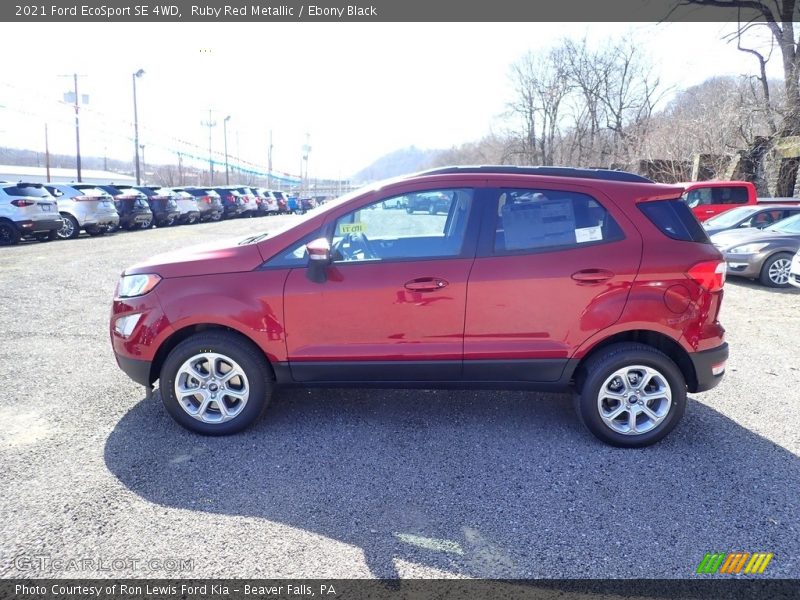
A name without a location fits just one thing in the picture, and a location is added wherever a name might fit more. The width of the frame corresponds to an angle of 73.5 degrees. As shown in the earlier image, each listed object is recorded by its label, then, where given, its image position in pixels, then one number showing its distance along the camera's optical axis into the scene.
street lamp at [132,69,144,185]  34.61
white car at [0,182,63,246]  14.72
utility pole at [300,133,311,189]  82.12
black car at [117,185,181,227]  23.12
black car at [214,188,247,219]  31.61
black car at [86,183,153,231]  20.31
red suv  3.56
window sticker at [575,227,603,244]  3.61
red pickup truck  14.35
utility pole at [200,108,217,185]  57.19
